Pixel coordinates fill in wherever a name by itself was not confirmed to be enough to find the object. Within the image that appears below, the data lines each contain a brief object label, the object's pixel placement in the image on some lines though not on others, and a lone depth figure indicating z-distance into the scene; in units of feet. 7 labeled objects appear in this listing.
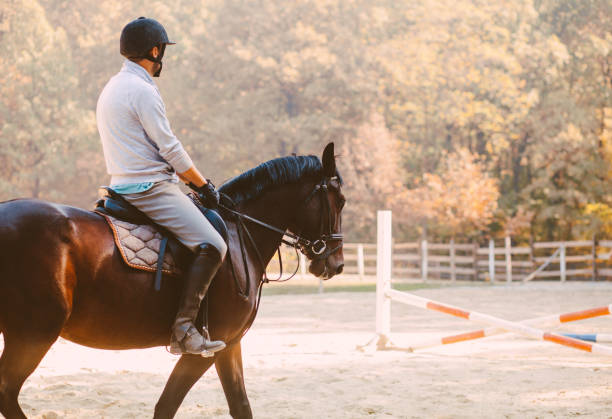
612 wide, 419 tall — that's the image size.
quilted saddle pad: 26.14
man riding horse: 26.27
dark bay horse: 24.34
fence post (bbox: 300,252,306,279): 184.72
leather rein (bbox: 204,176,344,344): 29.89
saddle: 26.30
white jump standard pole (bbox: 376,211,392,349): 60.75
